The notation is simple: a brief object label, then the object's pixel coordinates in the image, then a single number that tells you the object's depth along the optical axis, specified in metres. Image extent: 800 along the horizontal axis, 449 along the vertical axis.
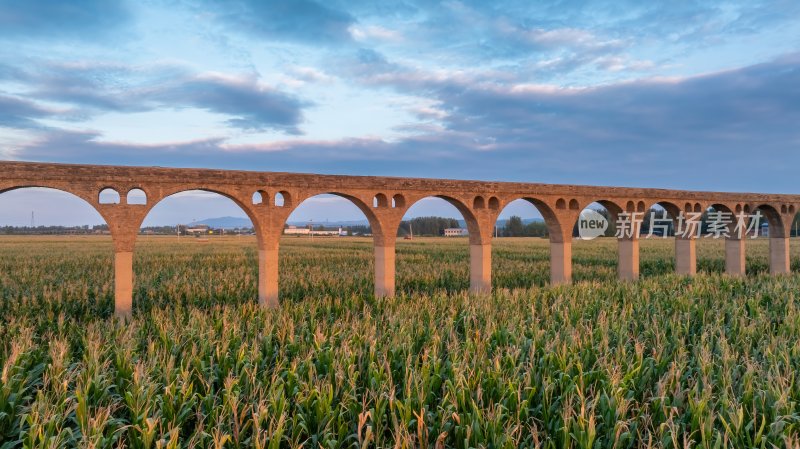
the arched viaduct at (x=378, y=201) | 12.54
